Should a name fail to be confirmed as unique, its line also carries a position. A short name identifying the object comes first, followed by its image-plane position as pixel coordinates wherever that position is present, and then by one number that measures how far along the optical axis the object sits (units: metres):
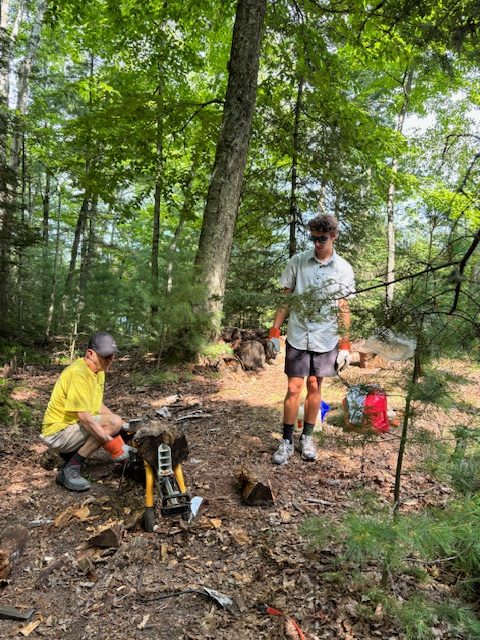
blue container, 4.99
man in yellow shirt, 3.79
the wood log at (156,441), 3.21
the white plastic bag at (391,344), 2.23
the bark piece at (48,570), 2.76
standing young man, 3.83
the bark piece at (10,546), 2.78
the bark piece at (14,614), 2.44
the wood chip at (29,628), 2.36
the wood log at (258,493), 3.40
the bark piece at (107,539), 3.00
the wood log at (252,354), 7.87
